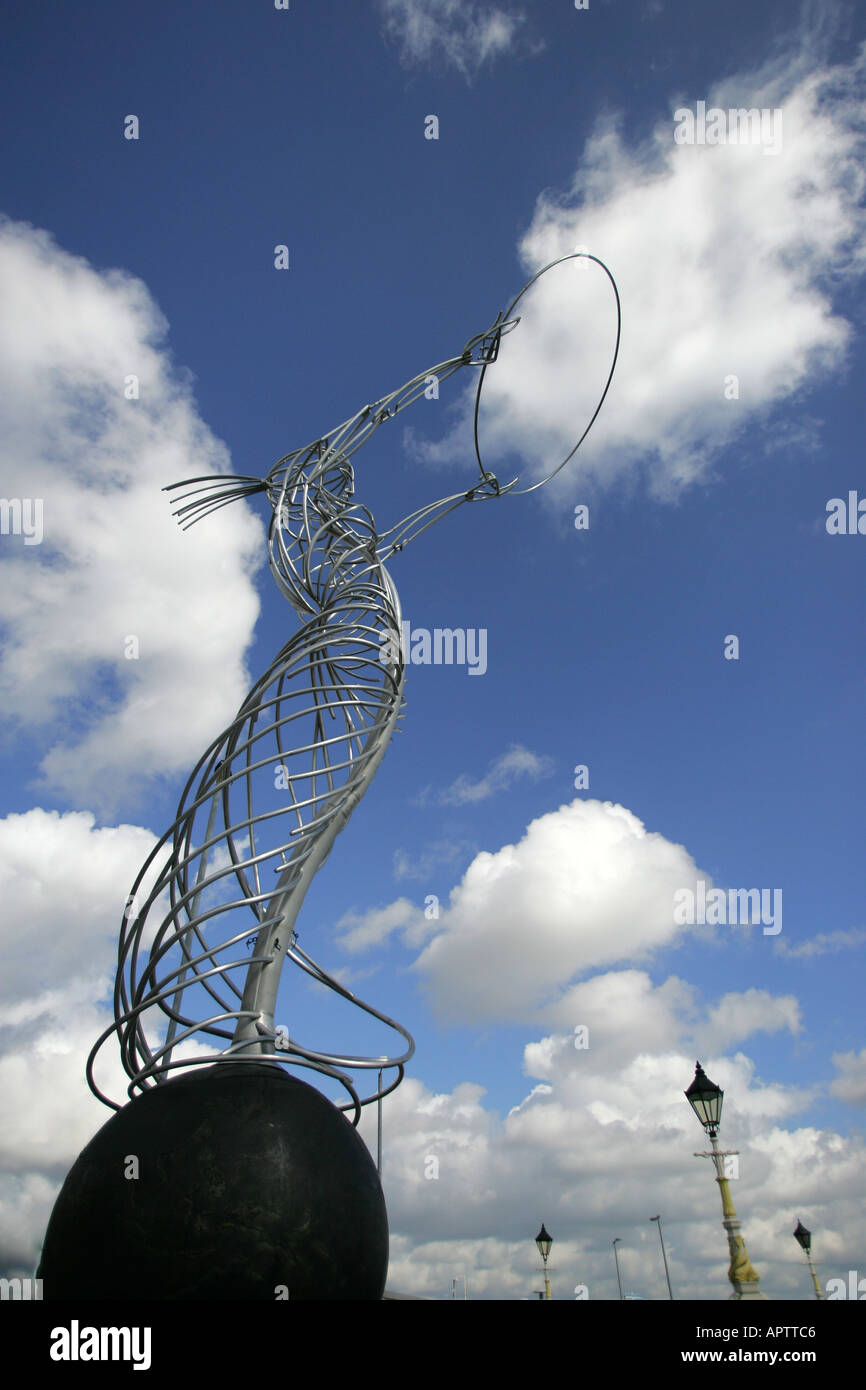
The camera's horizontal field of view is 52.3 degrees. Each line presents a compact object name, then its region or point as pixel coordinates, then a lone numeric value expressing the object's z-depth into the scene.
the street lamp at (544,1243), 28.53
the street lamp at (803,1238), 22.14
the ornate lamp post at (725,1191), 10.63
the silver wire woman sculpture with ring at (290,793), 10.22
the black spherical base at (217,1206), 7.64
